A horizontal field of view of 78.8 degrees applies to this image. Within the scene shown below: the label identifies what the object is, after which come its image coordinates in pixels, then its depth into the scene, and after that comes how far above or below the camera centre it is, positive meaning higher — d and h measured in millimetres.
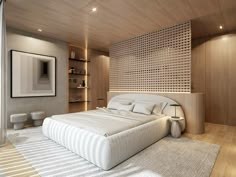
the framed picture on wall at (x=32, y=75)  4121 +405
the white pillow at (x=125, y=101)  4395 -426
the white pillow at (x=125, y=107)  4027 -562
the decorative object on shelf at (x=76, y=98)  5864 -444
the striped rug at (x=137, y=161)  1925 -1147
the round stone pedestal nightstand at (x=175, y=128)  3346 -953
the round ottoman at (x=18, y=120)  3831 -864
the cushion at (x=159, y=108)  3727 -545
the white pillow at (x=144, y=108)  3639 -528
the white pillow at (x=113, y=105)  4348 -535
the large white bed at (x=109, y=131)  2082 -763
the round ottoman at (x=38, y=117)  4234 -874
